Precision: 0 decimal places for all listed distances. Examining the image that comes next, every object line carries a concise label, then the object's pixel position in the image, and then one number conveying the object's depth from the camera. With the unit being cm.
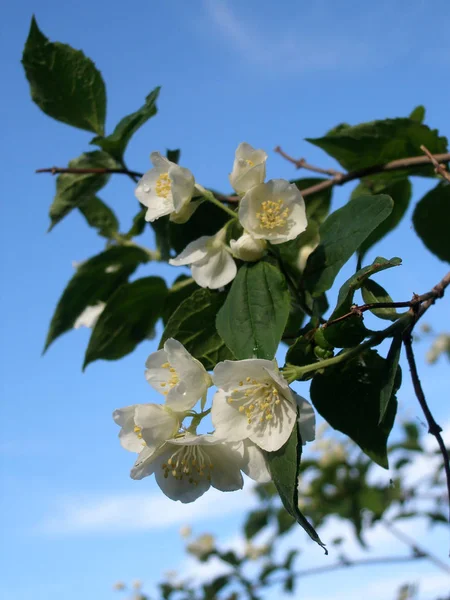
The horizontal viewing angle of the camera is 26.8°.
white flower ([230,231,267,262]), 35
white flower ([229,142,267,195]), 36
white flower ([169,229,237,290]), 36
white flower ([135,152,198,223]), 37
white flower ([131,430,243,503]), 33
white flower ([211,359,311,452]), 32
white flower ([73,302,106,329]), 48
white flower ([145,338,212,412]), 33
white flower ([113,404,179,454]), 32
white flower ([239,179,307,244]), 35
